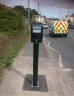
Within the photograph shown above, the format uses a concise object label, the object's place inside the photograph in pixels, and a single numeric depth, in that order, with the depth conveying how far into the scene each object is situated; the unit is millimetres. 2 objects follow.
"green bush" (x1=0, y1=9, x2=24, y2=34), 5915
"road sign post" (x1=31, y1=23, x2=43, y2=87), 2149
